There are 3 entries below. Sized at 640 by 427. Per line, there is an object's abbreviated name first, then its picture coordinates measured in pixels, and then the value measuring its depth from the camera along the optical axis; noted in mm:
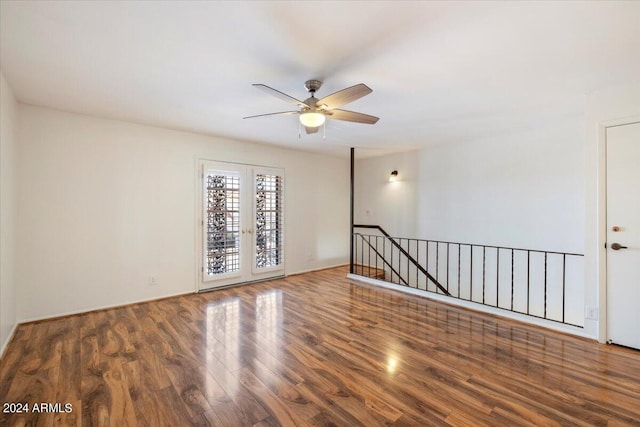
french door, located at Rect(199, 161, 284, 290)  4777
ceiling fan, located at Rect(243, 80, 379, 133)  2263
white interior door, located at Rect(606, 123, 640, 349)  2711
